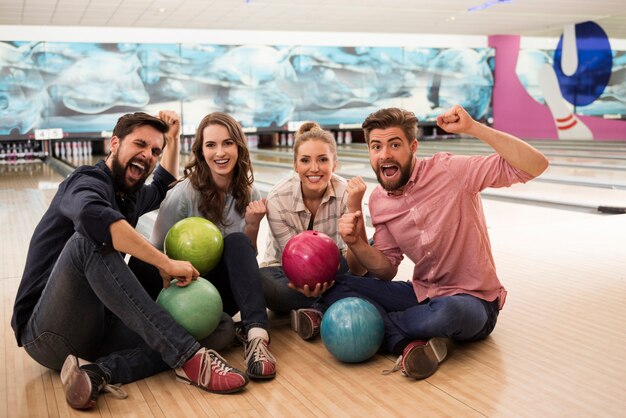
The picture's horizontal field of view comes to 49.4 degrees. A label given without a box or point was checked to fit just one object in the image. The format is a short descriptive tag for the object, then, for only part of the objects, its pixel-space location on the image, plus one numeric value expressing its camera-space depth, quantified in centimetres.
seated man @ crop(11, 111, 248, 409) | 164
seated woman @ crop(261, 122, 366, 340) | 227
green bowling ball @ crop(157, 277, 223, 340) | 183
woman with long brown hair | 218
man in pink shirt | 188
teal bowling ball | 185
